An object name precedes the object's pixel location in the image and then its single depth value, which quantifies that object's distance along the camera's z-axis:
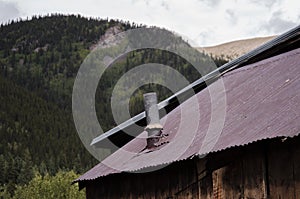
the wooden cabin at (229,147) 11.21
